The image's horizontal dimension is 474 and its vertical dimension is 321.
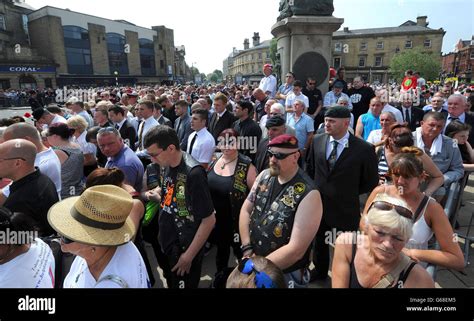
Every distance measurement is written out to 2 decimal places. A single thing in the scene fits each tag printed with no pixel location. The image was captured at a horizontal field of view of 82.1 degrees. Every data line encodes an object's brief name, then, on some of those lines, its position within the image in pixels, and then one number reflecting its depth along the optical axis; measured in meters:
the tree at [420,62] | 48.28
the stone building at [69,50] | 39.34
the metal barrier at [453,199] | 2.98
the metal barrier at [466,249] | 3.51
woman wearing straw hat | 1.54
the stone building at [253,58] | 87.79
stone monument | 8.43
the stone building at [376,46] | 55.88
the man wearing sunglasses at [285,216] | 2.01
